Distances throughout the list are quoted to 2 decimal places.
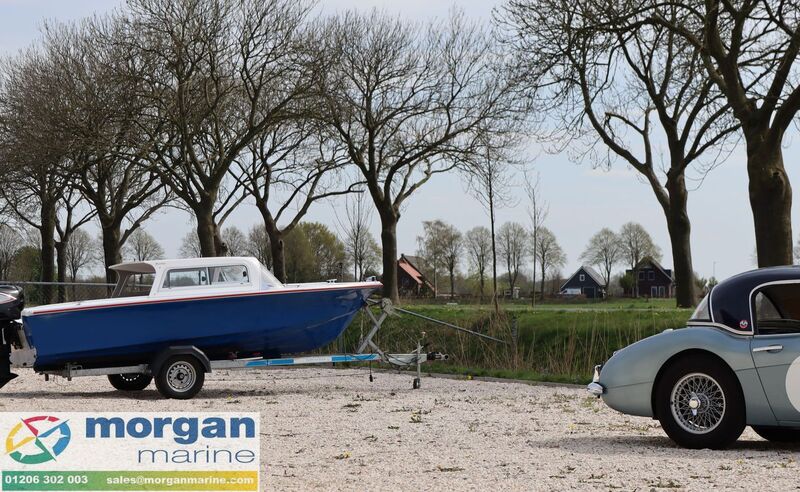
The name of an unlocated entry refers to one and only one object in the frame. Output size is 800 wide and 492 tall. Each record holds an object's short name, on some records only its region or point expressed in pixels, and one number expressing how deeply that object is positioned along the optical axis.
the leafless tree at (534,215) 42.21
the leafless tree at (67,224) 46.75
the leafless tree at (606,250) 85.12
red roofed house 84.05
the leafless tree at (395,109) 36.91
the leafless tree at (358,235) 40.10
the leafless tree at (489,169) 35.94
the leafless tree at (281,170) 40.78
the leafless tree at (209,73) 30.98
